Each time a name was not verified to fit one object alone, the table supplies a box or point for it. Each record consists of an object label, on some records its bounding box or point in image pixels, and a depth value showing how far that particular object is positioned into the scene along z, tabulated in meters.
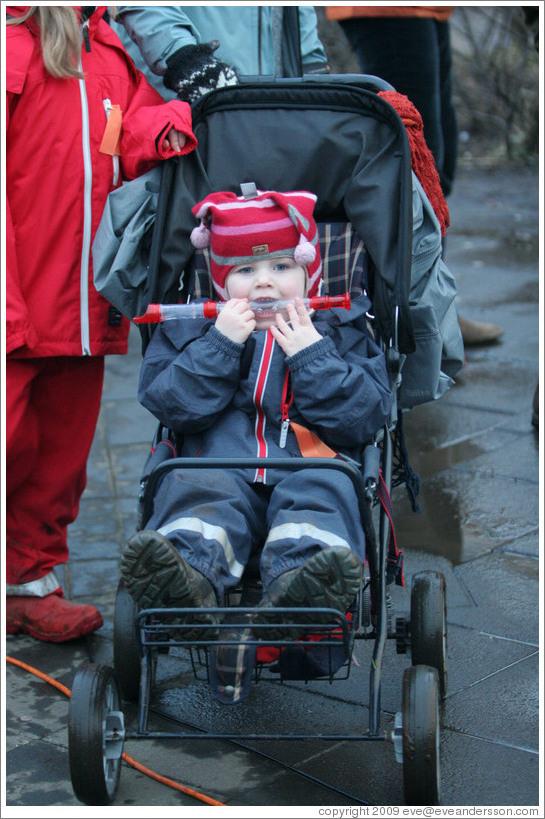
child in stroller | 2.49
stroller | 2.51
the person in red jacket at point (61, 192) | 3.27
